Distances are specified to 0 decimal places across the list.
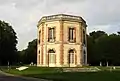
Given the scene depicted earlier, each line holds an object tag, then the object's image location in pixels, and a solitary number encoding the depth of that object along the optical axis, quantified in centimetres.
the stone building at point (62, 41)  2784
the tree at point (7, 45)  4328
